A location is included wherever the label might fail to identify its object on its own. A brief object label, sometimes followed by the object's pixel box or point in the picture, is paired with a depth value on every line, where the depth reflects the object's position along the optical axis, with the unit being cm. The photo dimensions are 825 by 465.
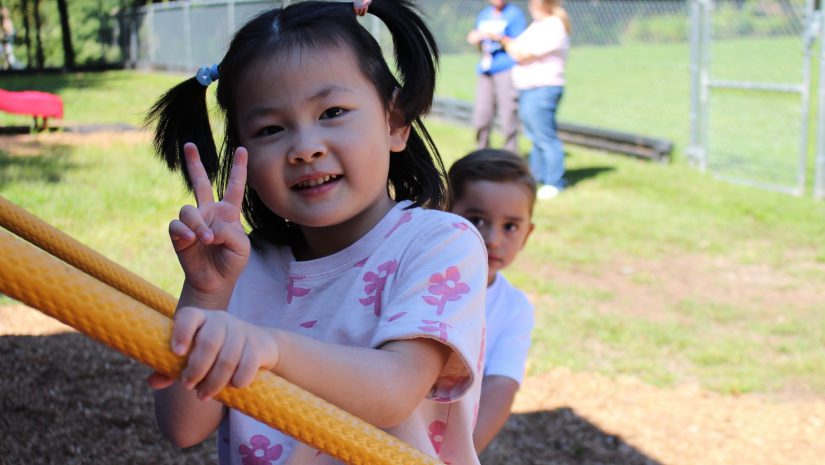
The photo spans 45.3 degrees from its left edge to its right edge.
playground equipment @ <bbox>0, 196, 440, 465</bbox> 98
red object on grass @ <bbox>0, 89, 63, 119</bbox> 1014
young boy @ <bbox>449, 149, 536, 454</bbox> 262
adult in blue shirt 850
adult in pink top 805
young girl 143
